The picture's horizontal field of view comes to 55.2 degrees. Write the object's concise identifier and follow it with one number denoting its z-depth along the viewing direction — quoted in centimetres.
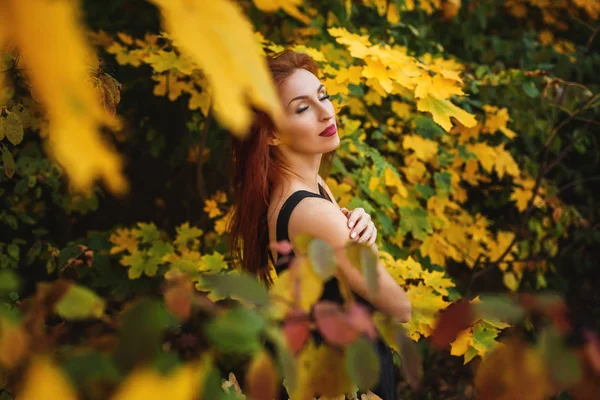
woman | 139
